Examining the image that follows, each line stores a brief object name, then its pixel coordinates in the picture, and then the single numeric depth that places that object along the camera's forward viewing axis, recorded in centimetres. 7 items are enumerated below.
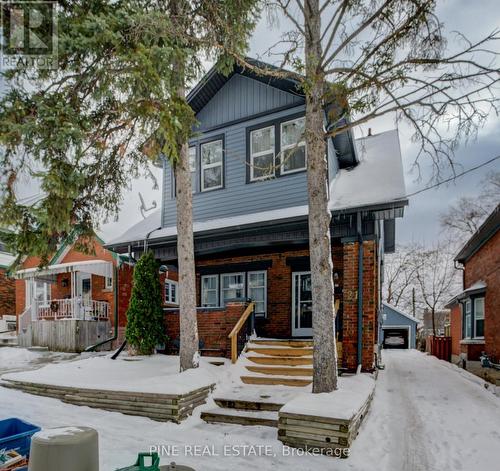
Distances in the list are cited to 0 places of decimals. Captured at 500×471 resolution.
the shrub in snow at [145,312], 985
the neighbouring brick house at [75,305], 1403
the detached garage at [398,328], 3159
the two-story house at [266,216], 858
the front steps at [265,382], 619
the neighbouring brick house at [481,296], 1132
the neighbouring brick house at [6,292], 2078
